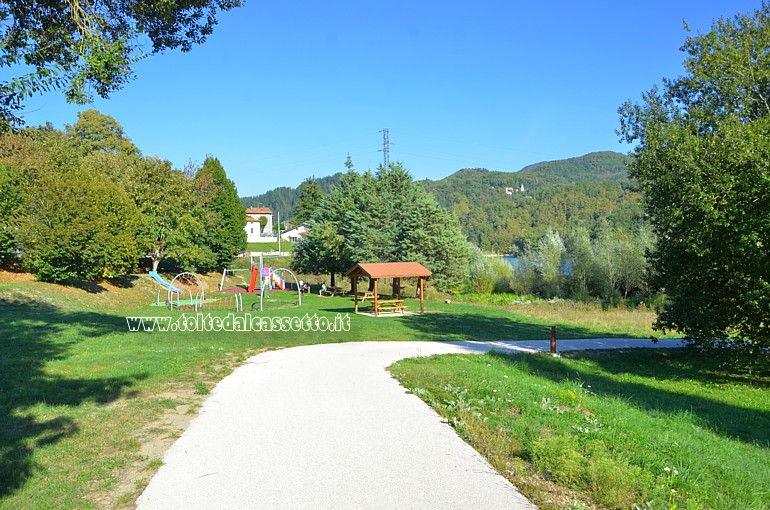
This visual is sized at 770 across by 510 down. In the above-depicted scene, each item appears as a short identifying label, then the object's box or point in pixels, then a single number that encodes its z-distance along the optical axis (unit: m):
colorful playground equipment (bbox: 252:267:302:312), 32.33
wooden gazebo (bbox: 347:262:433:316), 26.73
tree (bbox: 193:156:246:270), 48.78
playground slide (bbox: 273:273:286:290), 39.56
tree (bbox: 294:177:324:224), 86.75
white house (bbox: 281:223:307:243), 109.09
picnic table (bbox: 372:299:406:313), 28.02
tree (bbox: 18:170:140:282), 25.95
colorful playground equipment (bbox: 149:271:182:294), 28.50
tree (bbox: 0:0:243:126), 6.85
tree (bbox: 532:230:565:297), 41.38
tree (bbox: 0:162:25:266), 25.42
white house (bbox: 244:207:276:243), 104.38
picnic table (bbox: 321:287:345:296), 42.41
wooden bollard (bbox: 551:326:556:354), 15.46
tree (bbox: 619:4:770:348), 11.12
